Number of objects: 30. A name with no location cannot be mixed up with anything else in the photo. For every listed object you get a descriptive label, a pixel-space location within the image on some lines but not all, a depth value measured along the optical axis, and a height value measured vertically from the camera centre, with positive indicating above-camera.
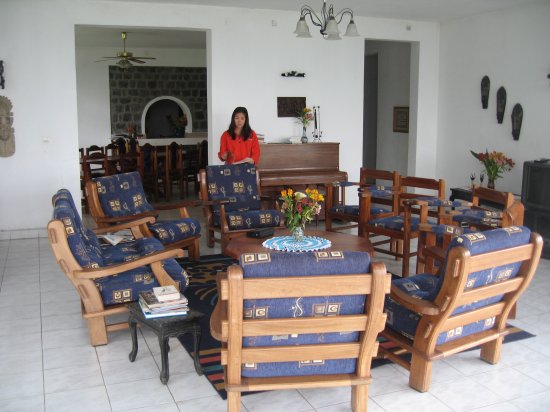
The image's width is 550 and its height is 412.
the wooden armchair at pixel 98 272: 3.62 -0.89
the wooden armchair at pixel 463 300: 2.93 -0.84
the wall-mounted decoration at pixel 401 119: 9.66 +0.21
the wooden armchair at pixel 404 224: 5.27 -0.81
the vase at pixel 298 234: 4.62 -0.76
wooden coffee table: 4.54 -0.85
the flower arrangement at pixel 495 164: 7.35 -0.37
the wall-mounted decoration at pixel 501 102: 7.75 +0.39
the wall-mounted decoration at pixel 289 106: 8.12 +0.34
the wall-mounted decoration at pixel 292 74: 8.05 +0.75
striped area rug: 3.49 -1.29
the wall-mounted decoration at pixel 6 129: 6.90 +0.00
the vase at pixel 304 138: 8.00 -0.09
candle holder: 8.29 +0.09
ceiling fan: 10.64 +1.25
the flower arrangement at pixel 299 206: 4.41 -0.53
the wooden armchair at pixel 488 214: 4.12 -0.60
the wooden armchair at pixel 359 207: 5.98 -0.75
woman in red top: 7.07 -0.15
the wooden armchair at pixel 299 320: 2.51 -0.78
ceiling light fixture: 5.24 +0.88
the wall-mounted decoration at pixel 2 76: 6.81 +0.58
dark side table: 3.28 -1.05
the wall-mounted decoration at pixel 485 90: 8.01 +0.55
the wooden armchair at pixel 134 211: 5.21 -0.70
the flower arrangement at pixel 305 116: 8.06 +0.20
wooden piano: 7.49 -0.44
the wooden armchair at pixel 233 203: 5.90 -0.72
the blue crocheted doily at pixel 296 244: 4.44 -0.82
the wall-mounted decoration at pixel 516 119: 7.50 +0.17
